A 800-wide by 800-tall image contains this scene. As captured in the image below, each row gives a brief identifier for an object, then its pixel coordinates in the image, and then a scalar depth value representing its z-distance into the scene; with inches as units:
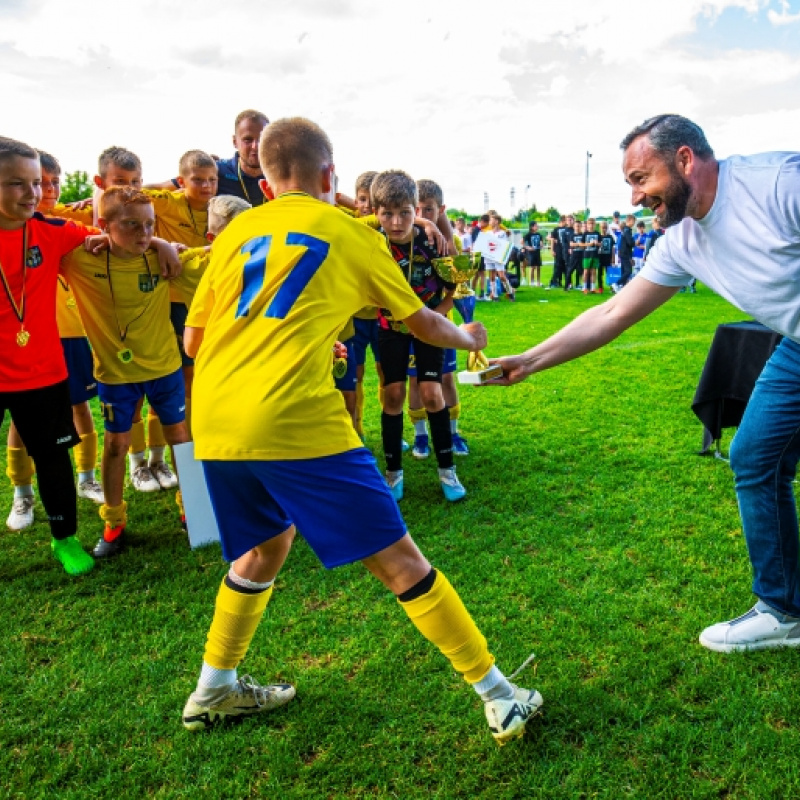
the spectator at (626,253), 832.3
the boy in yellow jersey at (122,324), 151.5
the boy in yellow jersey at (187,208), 184.5
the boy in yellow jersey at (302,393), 82.0
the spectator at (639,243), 916.9
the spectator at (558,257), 861.2
